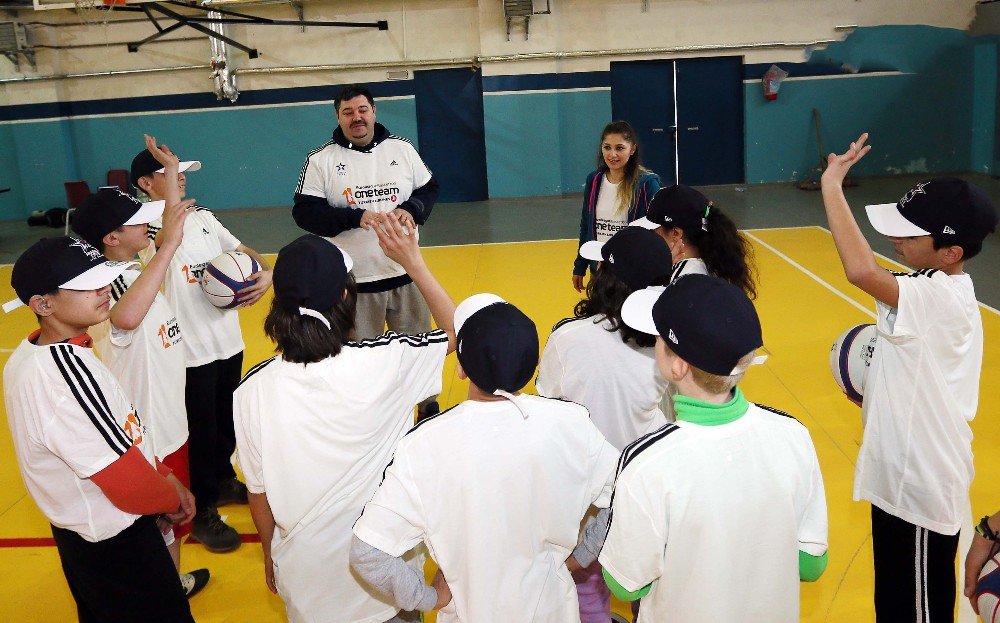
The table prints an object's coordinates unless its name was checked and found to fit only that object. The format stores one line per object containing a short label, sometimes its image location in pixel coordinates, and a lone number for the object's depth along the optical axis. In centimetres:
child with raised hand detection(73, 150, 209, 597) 340
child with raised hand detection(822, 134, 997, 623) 254
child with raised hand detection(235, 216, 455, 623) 246
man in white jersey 502
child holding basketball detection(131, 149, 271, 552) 404
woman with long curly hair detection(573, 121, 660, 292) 508
